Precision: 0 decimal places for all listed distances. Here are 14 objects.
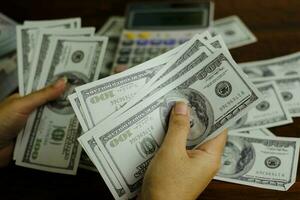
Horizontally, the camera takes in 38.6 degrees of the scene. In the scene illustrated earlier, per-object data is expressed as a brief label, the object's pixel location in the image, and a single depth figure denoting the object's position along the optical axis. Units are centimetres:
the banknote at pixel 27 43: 89
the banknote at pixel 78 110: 70
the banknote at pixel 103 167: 68
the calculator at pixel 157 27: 96
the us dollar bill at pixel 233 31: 97
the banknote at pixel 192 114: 70
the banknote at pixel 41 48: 86
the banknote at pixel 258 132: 78
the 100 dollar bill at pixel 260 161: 71
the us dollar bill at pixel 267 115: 79
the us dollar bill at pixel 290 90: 81
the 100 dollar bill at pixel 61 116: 79
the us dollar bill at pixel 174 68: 71
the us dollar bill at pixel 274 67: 88
